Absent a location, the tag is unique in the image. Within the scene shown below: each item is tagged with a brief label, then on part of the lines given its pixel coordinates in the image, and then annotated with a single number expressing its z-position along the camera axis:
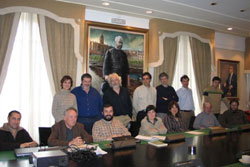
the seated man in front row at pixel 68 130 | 2.98
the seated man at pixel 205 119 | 4.62
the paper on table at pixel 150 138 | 3.10
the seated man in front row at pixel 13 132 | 3.11
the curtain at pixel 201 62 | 6.56
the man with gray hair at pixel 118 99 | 4.23
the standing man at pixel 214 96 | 6.10
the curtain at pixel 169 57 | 6.04
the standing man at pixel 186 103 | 5.33
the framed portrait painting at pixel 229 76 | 7.33
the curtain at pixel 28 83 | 4.51
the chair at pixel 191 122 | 5.06
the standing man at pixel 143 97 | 4.69
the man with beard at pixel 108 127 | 3.31
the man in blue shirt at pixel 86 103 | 4.03
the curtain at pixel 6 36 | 4.30
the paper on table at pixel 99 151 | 2.42
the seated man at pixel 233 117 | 5.27
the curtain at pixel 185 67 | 6.42
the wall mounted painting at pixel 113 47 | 5.20
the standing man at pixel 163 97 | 4.89
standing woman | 3.89
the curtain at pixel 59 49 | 4.71
